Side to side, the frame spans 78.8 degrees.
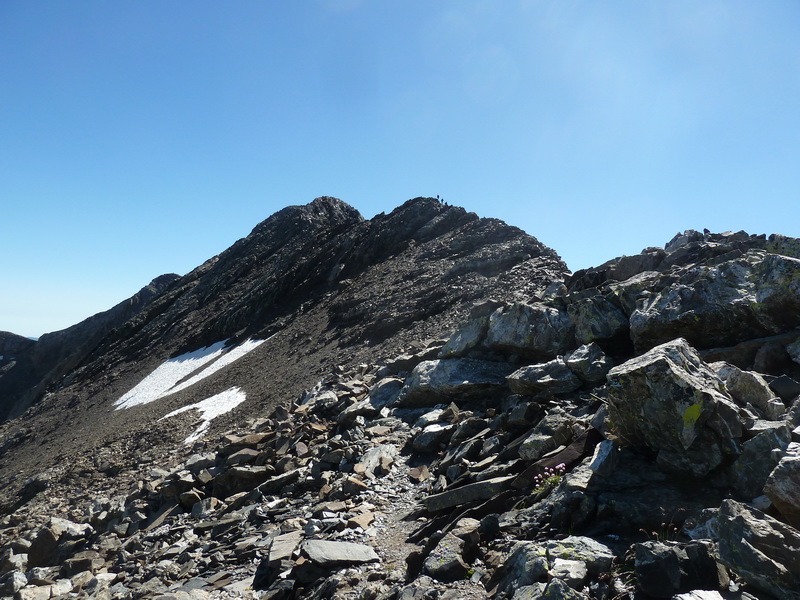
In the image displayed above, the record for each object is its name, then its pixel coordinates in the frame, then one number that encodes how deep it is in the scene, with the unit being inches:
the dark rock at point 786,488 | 203.8
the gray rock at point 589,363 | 452.1
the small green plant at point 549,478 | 303.3
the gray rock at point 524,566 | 215.9
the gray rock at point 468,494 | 331.6
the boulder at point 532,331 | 554.3
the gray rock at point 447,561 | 258.4
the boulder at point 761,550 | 175.0
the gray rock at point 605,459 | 276.7
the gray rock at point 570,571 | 206.4
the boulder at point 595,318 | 500.1
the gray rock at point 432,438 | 483.8
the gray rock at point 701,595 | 177.8
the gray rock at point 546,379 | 457.7
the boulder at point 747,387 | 296.7
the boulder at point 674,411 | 259.4
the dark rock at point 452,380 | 563.5
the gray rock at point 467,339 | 627.5
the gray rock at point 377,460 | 462.8
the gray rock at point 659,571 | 186.7
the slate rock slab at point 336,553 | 307.7
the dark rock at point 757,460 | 234.2
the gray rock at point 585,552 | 213.9
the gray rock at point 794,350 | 342.0
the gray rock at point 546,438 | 343.9
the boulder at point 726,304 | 377.4
